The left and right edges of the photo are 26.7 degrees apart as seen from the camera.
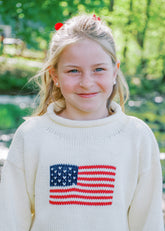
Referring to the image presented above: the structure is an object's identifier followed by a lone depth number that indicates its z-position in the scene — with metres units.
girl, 1.61
